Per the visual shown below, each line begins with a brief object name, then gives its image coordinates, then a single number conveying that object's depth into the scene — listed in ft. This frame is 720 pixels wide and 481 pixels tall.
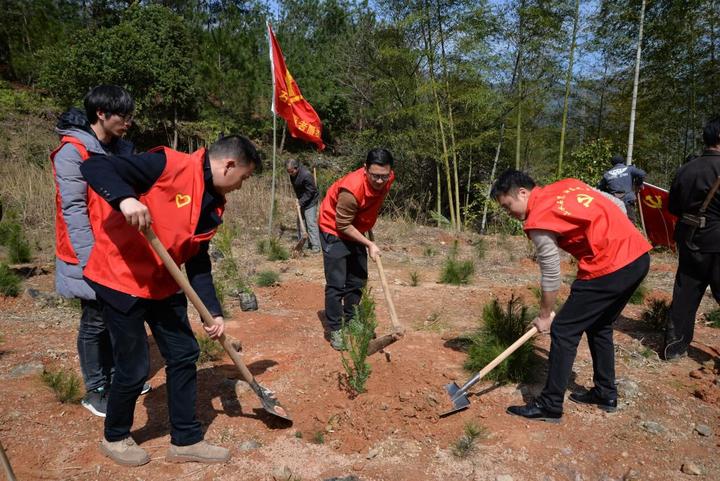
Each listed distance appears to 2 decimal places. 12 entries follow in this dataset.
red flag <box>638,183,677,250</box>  20.98
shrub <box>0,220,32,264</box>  20.72
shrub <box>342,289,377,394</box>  10.20
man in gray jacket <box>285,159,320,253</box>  26.66
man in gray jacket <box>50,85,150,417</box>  8.52
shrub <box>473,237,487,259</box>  25.58
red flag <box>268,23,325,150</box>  24.36
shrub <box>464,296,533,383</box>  11.18
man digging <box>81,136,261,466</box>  6.97
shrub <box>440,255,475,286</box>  19.83
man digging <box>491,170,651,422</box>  8.89
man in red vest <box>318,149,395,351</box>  12.14
